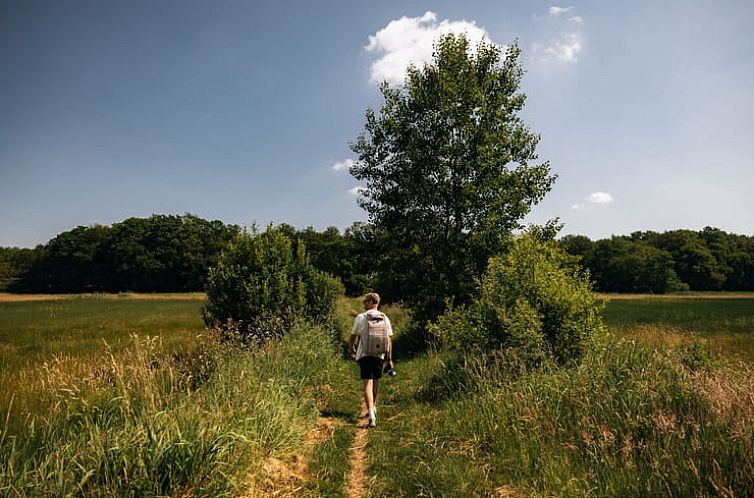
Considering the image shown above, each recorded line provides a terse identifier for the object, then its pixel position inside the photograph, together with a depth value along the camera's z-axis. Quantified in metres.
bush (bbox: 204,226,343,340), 13.05
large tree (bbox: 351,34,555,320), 17.72
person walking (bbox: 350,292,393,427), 8.27
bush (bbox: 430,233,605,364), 8.67
